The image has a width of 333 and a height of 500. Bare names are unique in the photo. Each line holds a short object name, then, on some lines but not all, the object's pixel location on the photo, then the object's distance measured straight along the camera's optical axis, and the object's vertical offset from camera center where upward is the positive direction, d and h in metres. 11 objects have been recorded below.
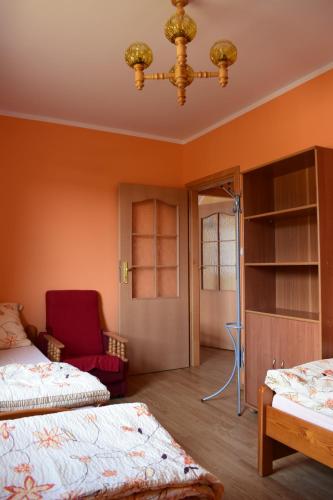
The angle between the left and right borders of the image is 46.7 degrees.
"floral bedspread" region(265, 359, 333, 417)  1.86 -0.61
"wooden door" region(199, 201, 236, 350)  5.53 -0.08
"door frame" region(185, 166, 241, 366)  4.51 -0.01
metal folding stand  3.17 -0.49
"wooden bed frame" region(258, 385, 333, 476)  1.83 -0.87
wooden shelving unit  2.52 +0.02
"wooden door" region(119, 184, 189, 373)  4.15 -0.11
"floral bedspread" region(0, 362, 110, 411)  1.88 -0.62
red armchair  3.34 -0.65
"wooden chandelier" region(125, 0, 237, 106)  1.85 +1.05
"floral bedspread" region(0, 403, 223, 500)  1.03 -0.59
